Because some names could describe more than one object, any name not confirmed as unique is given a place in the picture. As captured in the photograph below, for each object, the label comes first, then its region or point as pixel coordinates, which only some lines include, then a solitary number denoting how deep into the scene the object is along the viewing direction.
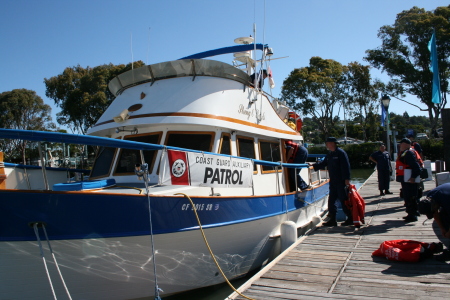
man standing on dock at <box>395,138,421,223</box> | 6.50
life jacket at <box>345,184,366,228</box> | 6.54
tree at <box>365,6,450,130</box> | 27.86
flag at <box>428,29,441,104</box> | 10.17
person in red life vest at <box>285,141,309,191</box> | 7.76
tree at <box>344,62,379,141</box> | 36.59
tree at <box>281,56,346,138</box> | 34.19
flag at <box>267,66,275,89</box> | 10.21
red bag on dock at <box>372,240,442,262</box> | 4.59
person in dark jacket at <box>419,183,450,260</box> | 4.16
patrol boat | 3.70
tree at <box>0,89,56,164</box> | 31.22
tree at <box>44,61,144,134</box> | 29.07
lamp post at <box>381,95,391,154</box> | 15.20
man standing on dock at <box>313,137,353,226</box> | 6.63
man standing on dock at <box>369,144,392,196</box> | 10.30
